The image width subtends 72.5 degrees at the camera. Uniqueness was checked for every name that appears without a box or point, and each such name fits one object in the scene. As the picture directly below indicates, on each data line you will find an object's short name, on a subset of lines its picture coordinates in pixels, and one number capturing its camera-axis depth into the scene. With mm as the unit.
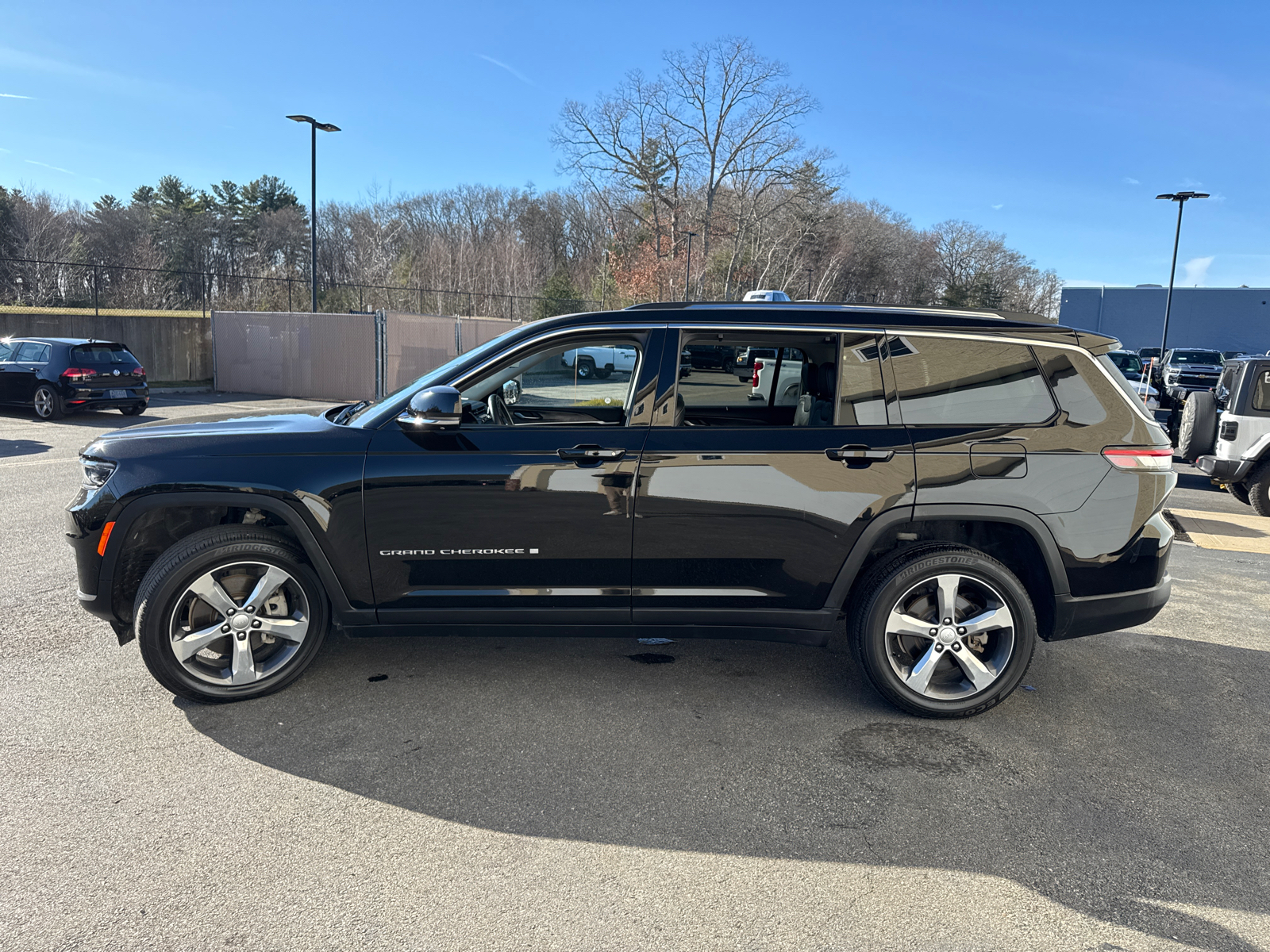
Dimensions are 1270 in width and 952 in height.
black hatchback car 15289
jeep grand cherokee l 3799
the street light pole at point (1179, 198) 28547
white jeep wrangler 9414
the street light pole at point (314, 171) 22406
